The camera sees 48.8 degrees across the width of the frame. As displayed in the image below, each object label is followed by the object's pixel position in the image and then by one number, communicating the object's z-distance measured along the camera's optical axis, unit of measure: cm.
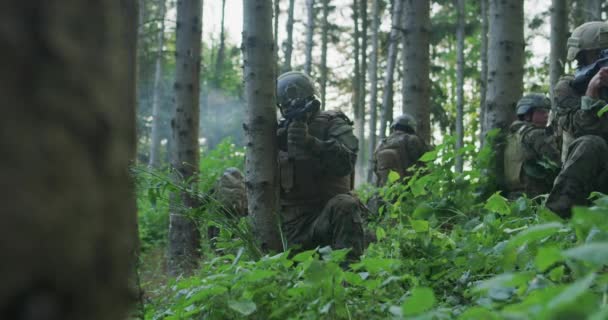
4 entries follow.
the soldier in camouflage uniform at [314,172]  502
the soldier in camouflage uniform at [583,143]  495
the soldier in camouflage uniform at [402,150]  975
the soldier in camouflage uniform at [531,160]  658
